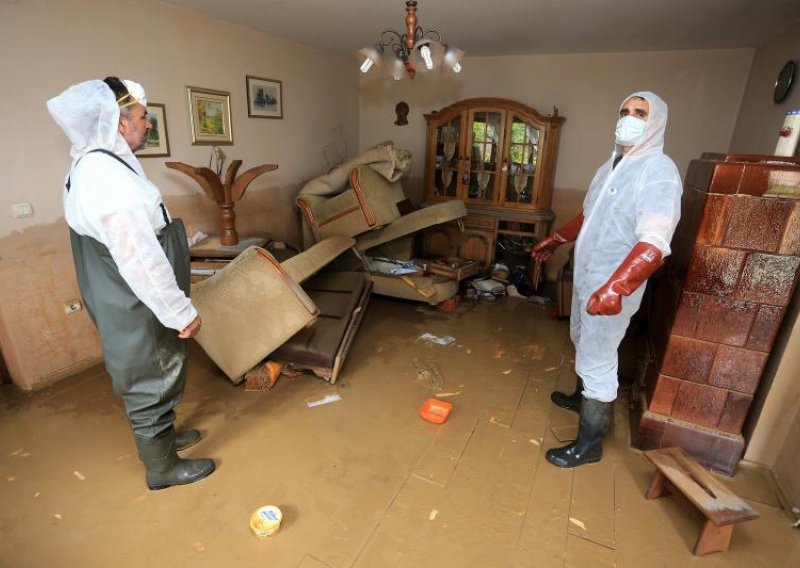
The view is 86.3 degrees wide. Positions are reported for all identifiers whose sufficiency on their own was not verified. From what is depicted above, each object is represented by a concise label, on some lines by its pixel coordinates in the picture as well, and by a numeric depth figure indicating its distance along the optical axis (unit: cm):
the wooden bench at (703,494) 151
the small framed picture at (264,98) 347
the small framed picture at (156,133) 275
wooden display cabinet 391
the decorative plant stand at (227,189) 289
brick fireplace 164
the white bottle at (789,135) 173
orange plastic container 226
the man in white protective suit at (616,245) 155
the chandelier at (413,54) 252
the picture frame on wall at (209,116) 303
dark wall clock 260
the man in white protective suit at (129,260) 136
